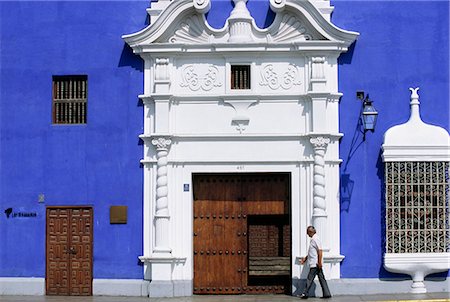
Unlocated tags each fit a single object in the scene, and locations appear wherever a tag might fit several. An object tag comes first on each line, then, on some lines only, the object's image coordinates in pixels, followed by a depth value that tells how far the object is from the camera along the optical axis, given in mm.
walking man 16250
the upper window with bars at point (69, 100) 17703
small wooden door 17359
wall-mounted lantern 16844
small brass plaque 17312
